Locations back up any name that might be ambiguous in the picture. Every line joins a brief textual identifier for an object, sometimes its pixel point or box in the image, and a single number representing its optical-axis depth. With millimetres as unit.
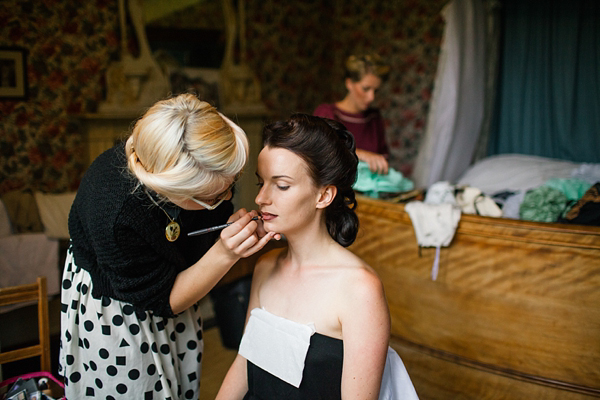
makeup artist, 1143
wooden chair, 1542
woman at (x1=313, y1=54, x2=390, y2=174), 2695
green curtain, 3717
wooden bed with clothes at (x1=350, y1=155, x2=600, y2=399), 2184
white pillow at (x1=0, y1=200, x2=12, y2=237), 2939
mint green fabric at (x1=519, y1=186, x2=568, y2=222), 2516
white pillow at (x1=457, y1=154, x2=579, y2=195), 3494
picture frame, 3191
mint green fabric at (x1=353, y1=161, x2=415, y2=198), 2768
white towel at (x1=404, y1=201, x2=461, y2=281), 2428
